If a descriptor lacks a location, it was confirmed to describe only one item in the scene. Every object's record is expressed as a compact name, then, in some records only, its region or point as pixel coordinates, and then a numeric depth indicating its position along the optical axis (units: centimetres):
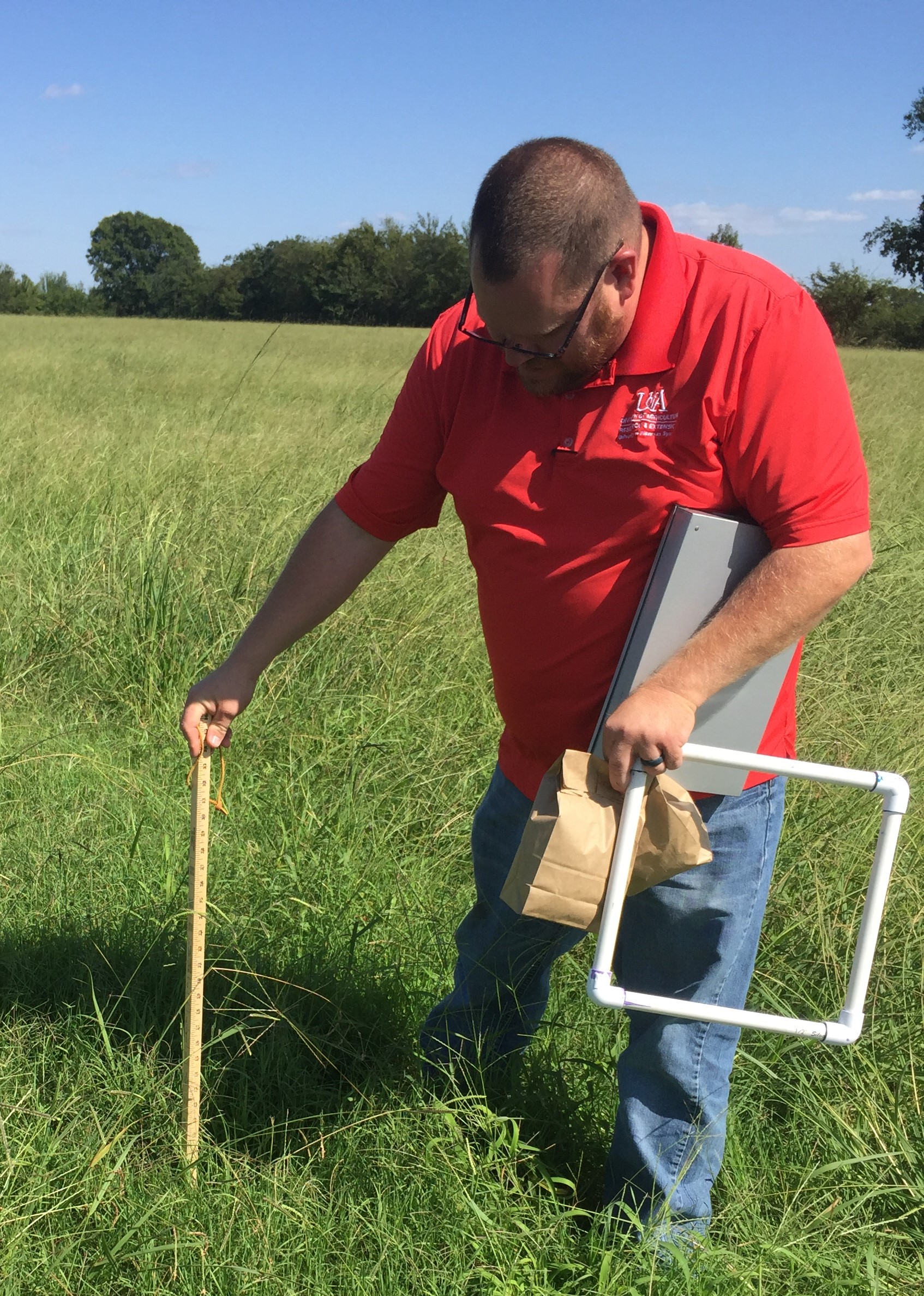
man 147
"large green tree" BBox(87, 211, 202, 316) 8506
